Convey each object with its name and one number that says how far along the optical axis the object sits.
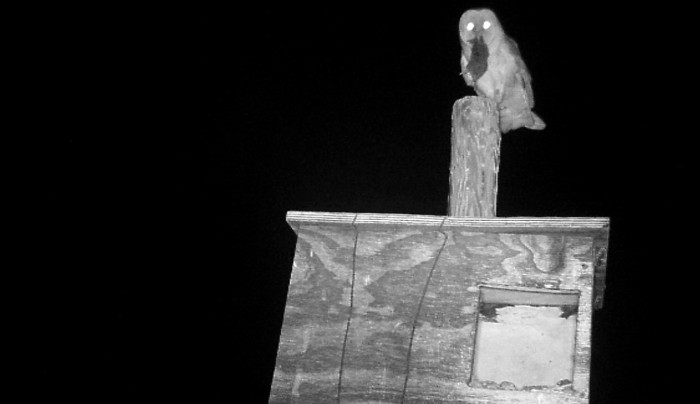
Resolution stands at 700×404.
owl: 3.23
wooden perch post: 2.66
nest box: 2.18
